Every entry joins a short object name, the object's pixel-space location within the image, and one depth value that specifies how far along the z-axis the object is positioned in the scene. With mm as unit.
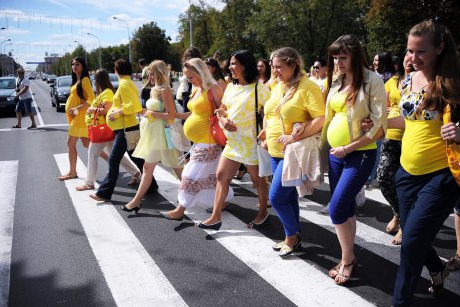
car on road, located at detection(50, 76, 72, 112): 20219
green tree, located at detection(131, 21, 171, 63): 89625
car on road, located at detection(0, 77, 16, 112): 18078
